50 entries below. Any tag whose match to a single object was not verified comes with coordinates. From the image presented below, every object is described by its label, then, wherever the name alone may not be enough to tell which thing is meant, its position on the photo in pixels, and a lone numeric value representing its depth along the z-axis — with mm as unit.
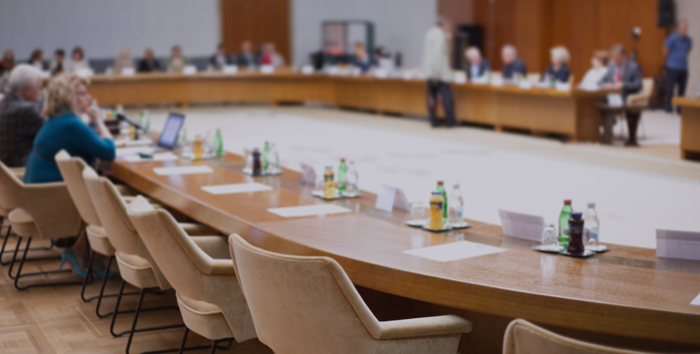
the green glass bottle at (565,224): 2715
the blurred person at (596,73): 9992
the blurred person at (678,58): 12820
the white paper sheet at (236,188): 3793
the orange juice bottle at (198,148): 5012
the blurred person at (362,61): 14594
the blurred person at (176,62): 15547
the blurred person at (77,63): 14866
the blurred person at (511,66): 11281
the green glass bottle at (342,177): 3711
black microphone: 5818
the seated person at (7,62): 14810
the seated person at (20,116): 5199
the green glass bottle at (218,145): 5113
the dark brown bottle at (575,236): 2594
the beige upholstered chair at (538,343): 1678
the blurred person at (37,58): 14297
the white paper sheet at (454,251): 2592
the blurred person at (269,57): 16719
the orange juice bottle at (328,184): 3629
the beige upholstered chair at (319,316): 2096
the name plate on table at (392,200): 3326
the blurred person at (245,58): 16338
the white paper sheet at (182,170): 4367
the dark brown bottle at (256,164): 4309
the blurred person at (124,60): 15367
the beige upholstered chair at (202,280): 2705
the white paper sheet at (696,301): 2061
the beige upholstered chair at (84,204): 3799
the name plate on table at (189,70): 15250
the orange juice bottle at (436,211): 2959
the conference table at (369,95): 9844
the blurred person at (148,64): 15648
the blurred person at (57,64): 14281
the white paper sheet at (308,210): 3262
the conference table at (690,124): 7887
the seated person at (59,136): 4566
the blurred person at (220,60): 15786
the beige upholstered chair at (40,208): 4255
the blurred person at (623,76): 9672
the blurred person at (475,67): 11789
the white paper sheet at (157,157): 4926
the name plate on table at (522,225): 2816
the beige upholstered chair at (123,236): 3236
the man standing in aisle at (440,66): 11445
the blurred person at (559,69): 10250
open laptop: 5441
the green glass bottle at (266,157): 4395
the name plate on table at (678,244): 2531
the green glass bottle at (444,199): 3055
